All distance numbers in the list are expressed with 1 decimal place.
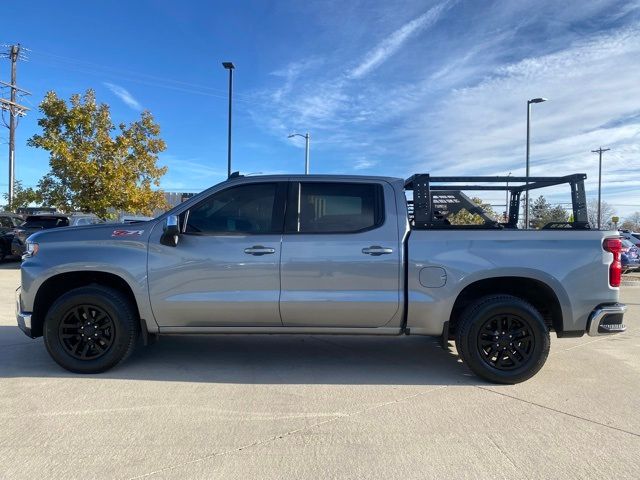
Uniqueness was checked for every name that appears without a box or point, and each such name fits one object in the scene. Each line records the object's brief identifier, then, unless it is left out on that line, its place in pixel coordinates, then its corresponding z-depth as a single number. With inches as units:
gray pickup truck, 184.2
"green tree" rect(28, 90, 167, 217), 711.7
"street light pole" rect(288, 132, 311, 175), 1043.4
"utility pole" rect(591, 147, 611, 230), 2055.5
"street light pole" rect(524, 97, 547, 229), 877.2
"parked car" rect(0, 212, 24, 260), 657.0
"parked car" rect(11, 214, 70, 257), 618.8
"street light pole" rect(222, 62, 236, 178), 711.7
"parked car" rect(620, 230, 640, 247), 786.3
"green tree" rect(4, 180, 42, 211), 767.7
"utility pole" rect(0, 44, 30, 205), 1183.6
